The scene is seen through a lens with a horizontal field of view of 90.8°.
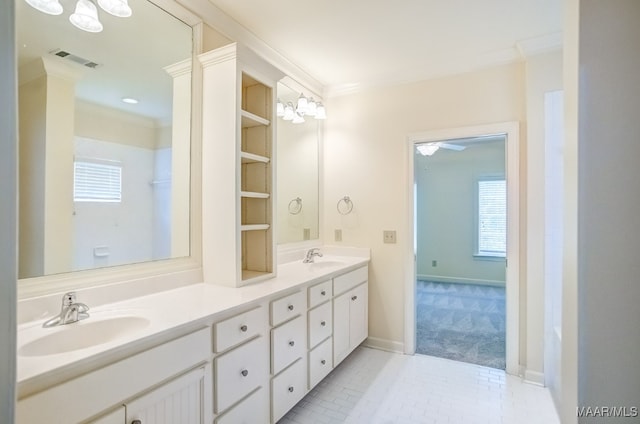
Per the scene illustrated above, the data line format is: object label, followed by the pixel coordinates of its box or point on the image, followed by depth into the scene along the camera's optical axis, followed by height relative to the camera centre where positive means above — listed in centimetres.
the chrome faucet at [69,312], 124 -41
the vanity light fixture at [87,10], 135 +92
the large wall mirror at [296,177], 279 +34
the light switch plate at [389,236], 296 -22
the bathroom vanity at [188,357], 96 -57
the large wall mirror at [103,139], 131 +36
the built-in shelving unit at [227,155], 186 +36
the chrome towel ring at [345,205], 318 +7
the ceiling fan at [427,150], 411 +84
